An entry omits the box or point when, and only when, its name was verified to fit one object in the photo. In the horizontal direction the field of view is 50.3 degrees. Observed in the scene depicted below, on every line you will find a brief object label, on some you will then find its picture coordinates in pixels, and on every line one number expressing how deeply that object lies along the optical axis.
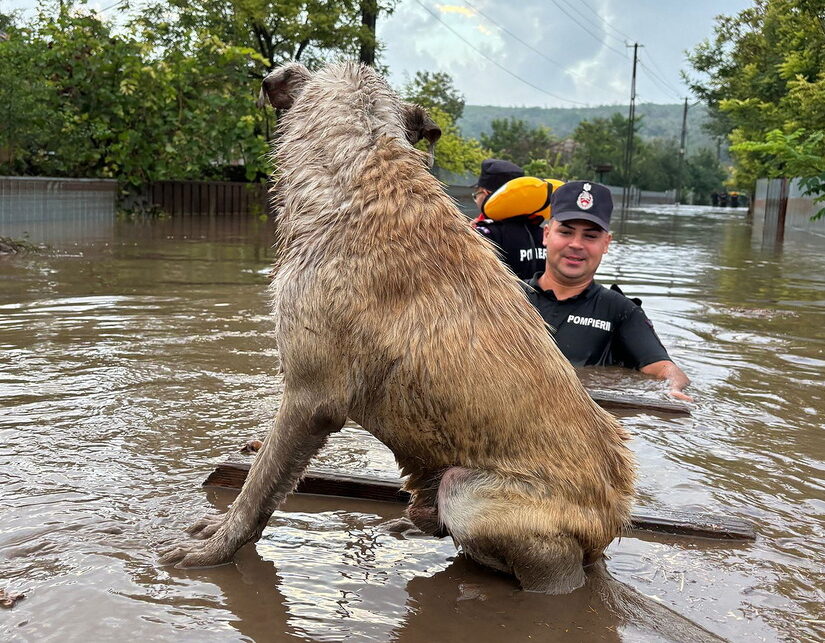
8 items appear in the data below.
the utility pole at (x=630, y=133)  75.69
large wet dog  3.14
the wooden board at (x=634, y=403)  5.46
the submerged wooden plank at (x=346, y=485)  3.83
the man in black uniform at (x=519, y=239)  7.54
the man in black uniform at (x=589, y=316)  5.64
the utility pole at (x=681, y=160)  100.01
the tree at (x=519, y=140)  98.50
